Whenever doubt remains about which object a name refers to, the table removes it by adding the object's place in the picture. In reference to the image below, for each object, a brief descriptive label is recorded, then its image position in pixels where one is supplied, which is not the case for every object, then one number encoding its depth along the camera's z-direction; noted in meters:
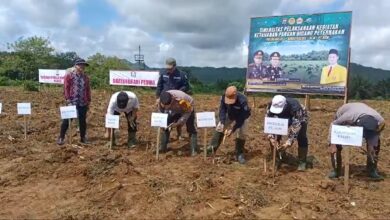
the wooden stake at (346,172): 6.01
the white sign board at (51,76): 24.49
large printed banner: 13.39
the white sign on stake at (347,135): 5.99
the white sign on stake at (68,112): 8.44
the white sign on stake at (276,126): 6.63
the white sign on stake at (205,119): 7.57
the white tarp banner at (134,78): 21.34
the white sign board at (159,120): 7.65
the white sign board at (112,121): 8.11
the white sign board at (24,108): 9.52
